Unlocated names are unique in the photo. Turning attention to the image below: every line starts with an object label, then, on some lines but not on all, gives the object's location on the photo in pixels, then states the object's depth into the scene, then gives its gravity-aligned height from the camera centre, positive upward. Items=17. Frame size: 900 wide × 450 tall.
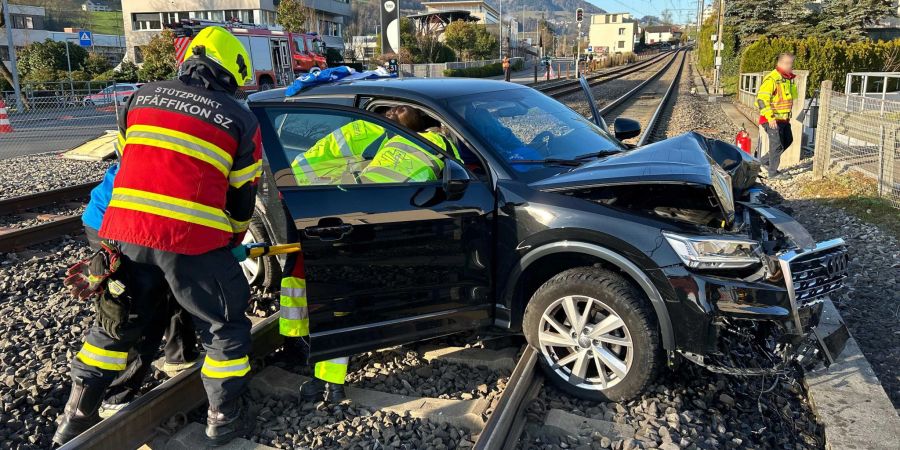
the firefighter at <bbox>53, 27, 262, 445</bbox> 3.12 -0.69
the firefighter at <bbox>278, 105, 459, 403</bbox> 3.75 -1.13
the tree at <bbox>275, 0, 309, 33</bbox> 49.91 +4.01
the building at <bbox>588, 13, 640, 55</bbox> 130.50 +6.81
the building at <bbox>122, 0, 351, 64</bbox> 62.94 +5.56
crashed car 3.42 -0.97
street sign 28.38 +1.47
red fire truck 30.31 +0.84
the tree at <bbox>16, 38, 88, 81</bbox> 34.46 +0.87
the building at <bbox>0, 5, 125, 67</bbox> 61.62 +3.97
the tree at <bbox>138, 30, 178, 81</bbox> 35.41 +0.78
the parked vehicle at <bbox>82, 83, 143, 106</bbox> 22.53 -0.68
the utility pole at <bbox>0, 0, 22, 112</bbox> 22.67 +0.69
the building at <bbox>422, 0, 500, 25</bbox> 98.95 +9.75
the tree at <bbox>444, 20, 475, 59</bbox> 56.75 +2.72
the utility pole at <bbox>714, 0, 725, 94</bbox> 33.56 +1.00
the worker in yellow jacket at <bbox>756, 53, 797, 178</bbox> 10.44 -0.56
